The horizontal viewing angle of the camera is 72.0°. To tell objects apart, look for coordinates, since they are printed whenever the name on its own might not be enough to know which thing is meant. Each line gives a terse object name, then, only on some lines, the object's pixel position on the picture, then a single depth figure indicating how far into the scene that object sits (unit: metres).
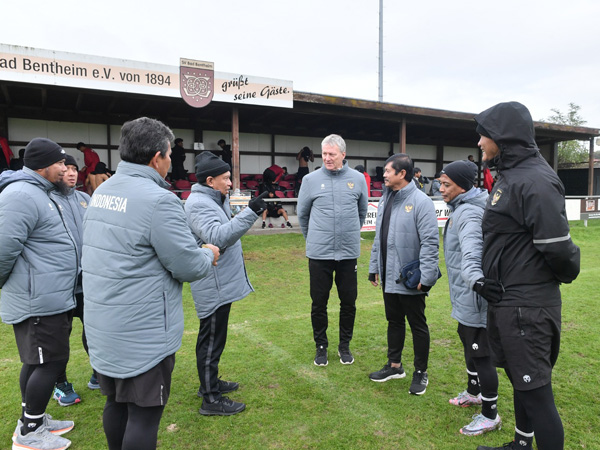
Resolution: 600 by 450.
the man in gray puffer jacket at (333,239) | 3.69
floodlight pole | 25.36
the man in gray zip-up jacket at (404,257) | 3.13
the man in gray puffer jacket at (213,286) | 2.80
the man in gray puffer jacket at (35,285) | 2.39
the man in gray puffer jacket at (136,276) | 1.77
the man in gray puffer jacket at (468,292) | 2.56
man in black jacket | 1.84
